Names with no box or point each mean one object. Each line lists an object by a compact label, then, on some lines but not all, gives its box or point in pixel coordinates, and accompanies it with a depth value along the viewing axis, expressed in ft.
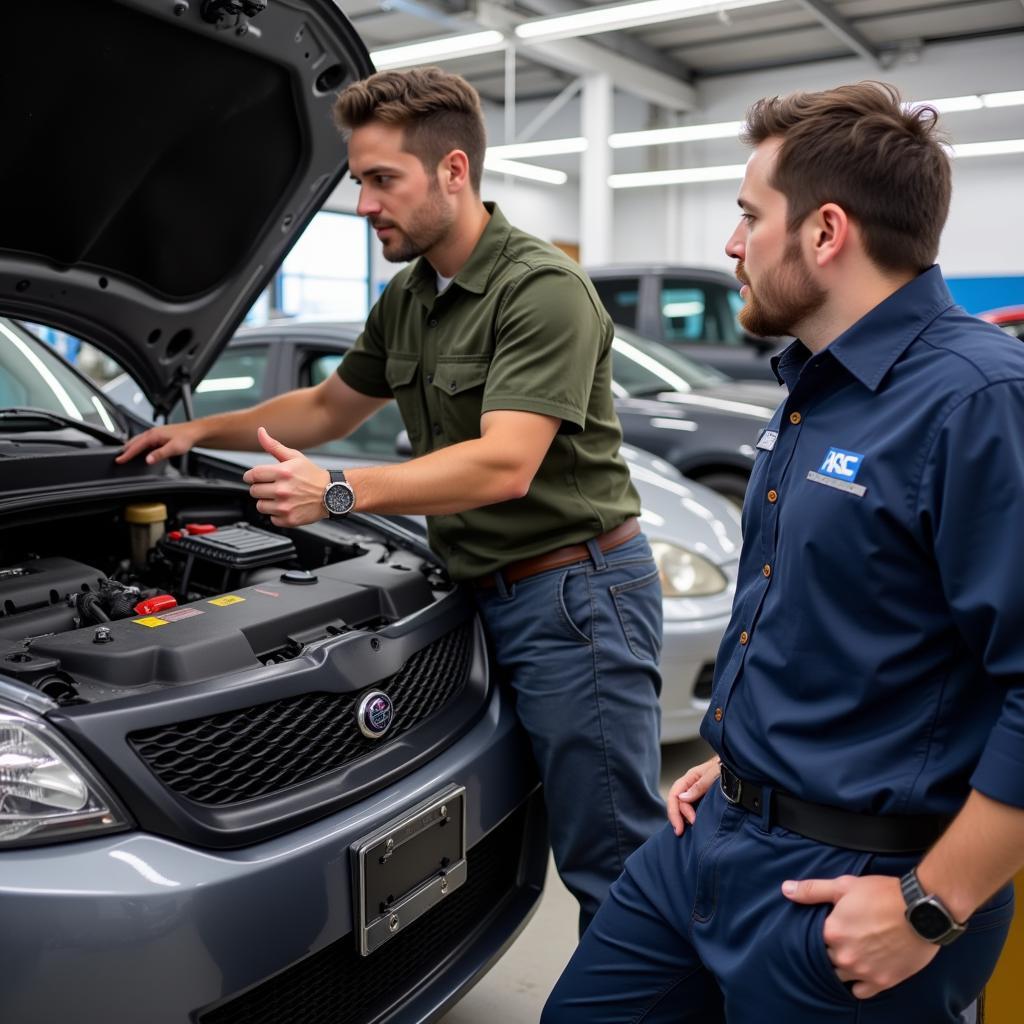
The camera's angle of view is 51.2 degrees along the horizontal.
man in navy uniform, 3.42
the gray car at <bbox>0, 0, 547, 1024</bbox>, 4.24
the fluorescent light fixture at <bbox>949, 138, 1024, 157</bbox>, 44.60
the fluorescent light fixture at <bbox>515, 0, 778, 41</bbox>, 29.06
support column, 42.88
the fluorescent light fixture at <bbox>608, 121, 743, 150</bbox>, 42.22
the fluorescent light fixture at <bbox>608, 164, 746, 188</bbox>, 49.06
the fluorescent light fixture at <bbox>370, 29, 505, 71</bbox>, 32.17
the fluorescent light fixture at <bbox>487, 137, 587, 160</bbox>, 41.39
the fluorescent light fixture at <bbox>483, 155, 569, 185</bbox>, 43.62
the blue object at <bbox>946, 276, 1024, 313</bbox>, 46.68
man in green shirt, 6.10
